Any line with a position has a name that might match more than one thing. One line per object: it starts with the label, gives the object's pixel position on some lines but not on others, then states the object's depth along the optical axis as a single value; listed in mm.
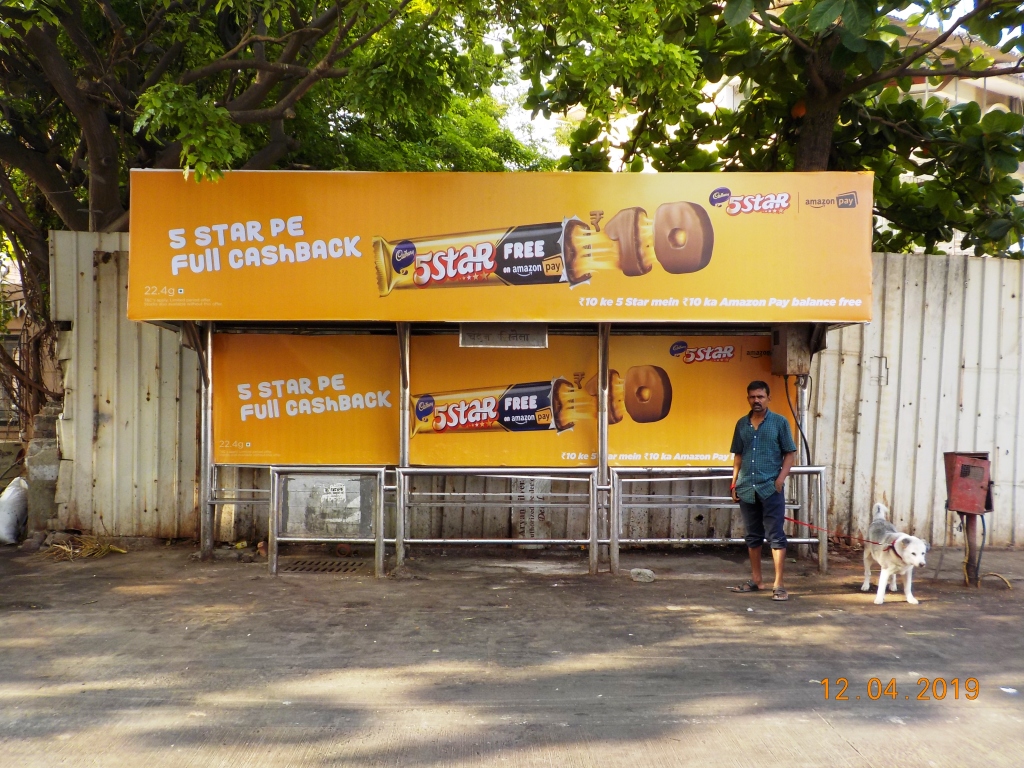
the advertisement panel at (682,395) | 7199
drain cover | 6883
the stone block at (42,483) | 7559
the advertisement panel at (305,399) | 7199
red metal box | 6305
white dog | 5879
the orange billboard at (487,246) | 6359
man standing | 6172
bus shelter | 6363
